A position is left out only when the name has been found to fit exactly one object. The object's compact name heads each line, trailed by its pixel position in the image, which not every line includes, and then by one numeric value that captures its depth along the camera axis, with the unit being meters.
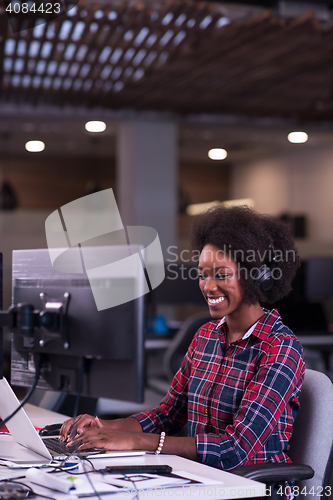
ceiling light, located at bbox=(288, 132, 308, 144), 7.99
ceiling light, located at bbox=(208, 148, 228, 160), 9.17
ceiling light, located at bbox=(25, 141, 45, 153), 8.84
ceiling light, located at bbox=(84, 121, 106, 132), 7.17
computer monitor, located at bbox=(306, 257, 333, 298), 5.70
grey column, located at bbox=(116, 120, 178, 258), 7.19
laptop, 1.70
